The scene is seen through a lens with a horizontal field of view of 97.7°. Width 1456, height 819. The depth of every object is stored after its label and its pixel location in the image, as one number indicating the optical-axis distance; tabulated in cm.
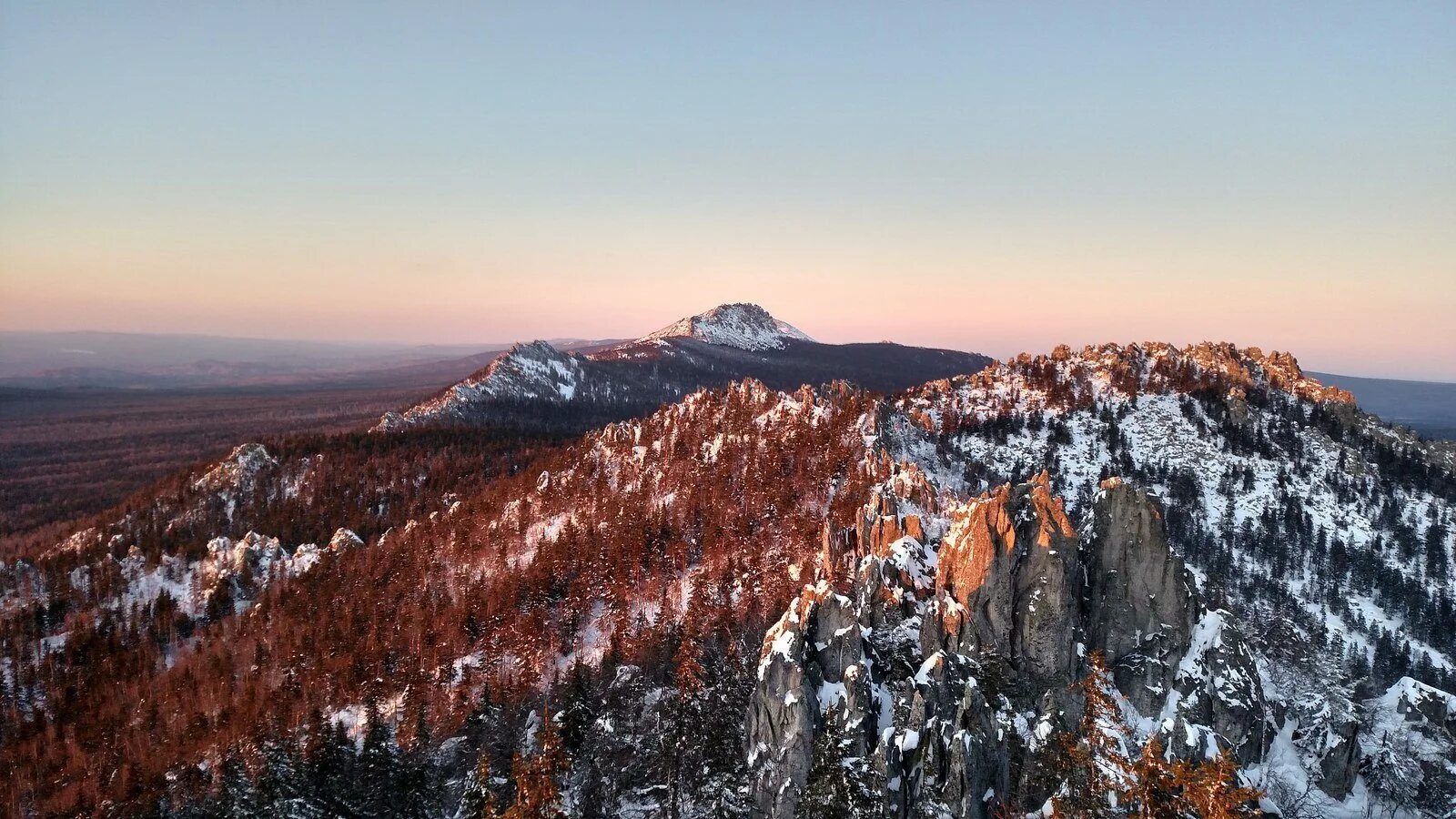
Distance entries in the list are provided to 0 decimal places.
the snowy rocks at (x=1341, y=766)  5378
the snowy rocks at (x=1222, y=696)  5206
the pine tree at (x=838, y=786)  4219
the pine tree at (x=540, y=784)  2641
